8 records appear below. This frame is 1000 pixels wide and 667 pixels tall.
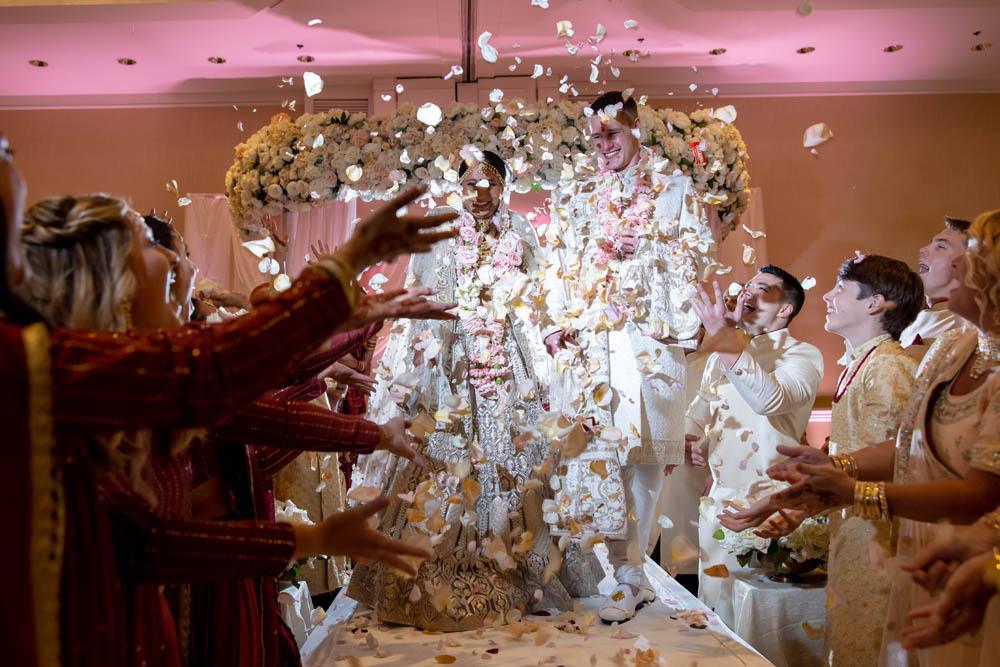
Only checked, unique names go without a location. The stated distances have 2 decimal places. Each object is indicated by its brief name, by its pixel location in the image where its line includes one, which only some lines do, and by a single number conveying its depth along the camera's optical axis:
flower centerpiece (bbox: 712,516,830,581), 3.30
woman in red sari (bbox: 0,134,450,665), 1.00
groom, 3.46
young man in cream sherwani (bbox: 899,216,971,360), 3.00
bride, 3.40
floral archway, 3.79
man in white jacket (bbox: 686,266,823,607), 3.26
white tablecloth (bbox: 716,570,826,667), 3.23
